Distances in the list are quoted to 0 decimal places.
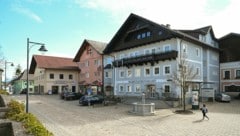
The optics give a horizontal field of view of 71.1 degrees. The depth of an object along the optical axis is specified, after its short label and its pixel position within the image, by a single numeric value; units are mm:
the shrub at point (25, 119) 5747
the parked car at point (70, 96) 27813
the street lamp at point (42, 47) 12484
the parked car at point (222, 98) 23304
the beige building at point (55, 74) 39086
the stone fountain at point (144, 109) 15529
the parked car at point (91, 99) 22040
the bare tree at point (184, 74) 18152
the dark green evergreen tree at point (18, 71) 71169
